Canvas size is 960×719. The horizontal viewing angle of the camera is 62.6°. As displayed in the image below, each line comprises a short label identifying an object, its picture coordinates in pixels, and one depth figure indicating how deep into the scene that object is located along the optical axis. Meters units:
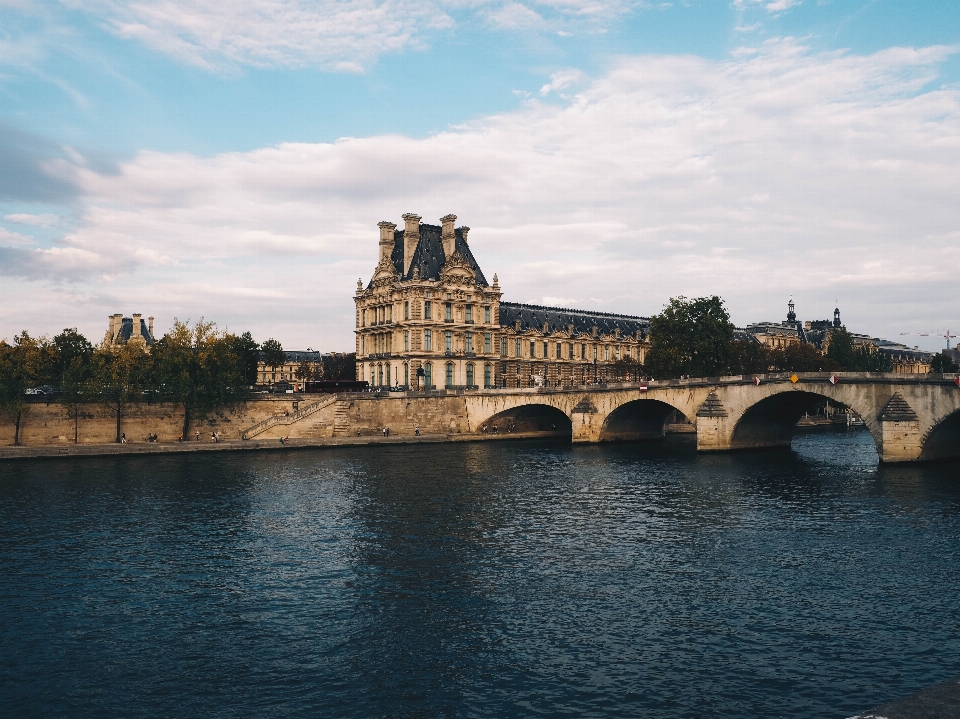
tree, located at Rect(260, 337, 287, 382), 156.38
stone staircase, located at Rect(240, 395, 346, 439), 91.62
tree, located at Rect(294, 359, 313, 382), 181.79
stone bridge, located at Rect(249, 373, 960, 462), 64.00
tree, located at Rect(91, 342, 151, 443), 86.69
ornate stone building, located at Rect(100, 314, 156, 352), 164.38
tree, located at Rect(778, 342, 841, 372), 138.12
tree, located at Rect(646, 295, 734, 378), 108.12
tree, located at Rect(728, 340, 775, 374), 126.31
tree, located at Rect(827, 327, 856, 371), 150.50
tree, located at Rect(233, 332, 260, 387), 133.25
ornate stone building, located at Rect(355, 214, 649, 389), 116.19
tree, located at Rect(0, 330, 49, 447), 80.88
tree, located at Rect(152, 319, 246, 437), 89.94
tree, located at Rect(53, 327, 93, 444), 85.62
